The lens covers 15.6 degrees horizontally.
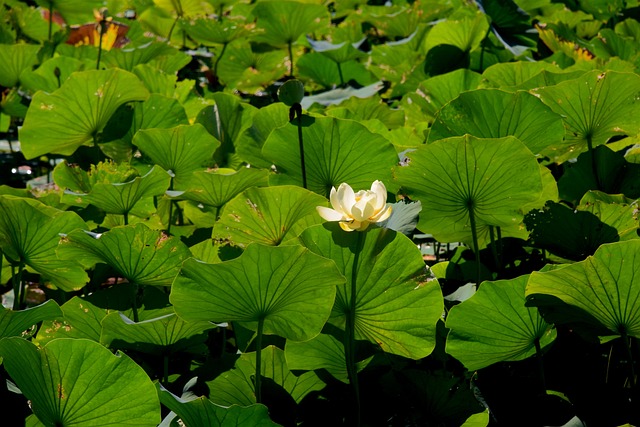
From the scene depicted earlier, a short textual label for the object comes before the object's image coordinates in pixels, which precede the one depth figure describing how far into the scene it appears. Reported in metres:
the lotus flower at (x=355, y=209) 5.91
